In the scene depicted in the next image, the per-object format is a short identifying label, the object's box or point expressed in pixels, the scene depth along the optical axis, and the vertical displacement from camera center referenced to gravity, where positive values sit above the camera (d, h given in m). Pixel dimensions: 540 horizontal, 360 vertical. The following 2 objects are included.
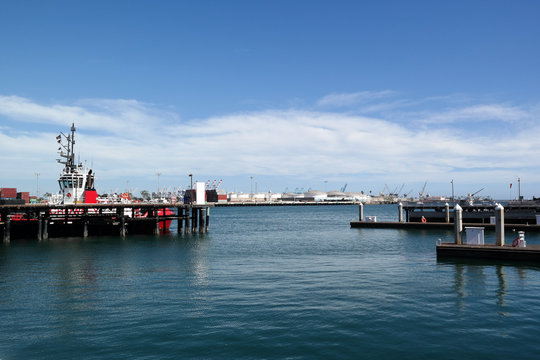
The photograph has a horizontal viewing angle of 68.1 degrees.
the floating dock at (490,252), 34.50 -5.11
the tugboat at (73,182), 72.19 +2.70
